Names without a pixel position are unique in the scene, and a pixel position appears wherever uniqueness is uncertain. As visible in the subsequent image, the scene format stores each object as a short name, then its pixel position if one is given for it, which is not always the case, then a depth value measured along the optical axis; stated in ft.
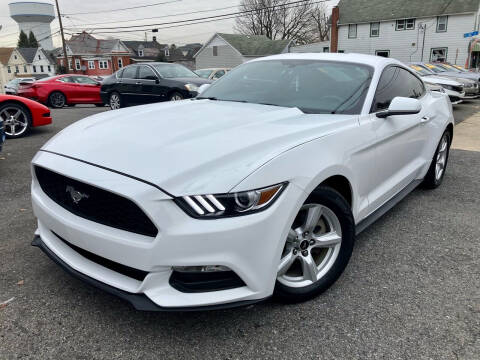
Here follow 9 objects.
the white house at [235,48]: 153.17
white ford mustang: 6.45
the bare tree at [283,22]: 183.11
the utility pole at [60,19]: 117.60
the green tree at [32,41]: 293.84
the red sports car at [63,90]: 47.37
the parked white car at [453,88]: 41.04
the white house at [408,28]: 112.88
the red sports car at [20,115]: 26.25
